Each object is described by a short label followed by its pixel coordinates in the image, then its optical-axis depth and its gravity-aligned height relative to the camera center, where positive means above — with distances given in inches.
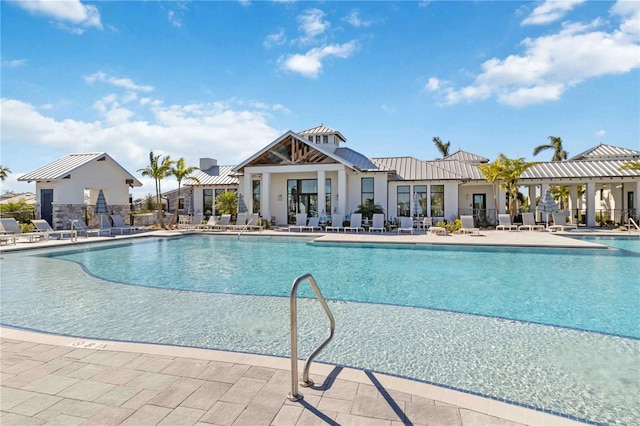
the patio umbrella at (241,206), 854.5 +10.8
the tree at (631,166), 809.5 +86.6
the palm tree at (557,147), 1696.6 +269.6
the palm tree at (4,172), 1617.9 +188.0
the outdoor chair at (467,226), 749.3 -40.1
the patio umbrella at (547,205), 799.1 +1.4
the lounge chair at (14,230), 654.9 -27.9
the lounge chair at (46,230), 701.3 -31.0
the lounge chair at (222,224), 872.3 -31.4
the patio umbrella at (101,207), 759.1 +12.4
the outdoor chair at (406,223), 781.9 -32.5
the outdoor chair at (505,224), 844.0 -41.1
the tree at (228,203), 974.4 +20.9
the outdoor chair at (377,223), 789.7 -31.9
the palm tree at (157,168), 919.0 +110.9
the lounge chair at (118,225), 806.3 -27.9
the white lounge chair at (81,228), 748.6 -30.3
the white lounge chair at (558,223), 810.2 -39.3
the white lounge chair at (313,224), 818.5 -33.1
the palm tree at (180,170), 932.0 +106.2
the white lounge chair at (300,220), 827.0 -23.6
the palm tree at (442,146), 1892.2 +319.3
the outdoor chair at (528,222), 842.2 -37.3
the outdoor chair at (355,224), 792.6 -33.3
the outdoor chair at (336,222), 809.5 -28.8
